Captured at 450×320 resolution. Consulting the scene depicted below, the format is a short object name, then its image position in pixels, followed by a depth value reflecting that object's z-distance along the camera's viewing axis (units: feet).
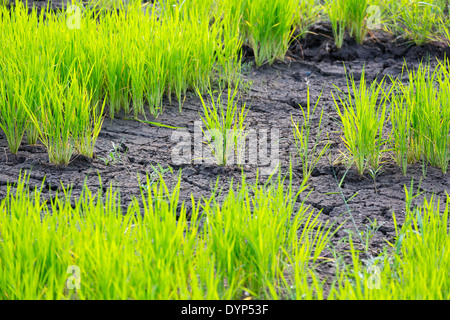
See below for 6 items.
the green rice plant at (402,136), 16.25
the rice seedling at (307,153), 16.47
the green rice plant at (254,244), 11.25
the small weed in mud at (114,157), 17.33
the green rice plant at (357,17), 24.94
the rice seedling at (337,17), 25.30
